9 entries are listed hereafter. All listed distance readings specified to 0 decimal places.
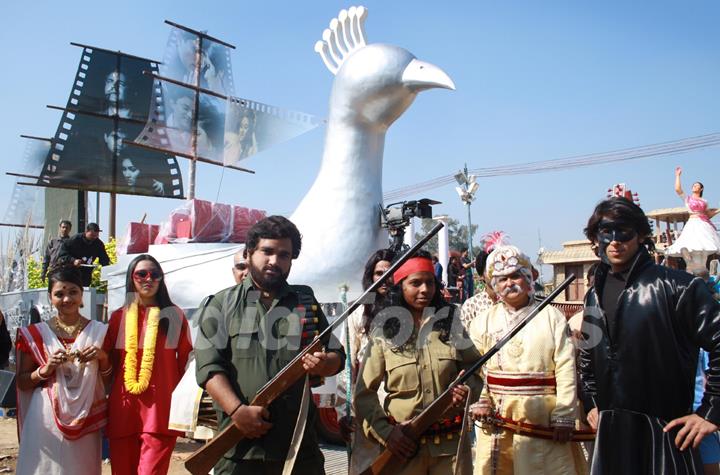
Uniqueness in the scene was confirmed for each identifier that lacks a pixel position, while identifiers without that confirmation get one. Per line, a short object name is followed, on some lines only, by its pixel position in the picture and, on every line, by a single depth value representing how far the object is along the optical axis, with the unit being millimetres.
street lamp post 14828
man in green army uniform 2344
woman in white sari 3156
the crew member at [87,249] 7953
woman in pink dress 6961
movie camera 5367
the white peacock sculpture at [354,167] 5332
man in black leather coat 2107
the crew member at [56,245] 8055
